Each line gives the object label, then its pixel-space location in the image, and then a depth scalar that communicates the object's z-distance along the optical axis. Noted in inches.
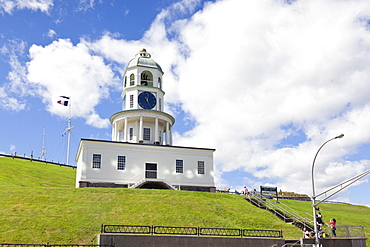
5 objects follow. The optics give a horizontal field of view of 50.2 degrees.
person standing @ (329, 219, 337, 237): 1125.1
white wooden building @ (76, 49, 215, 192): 1702.8
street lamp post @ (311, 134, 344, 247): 1002.1
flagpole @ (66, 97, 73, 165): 4025.6
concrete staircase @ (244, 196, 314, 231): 1345.6
